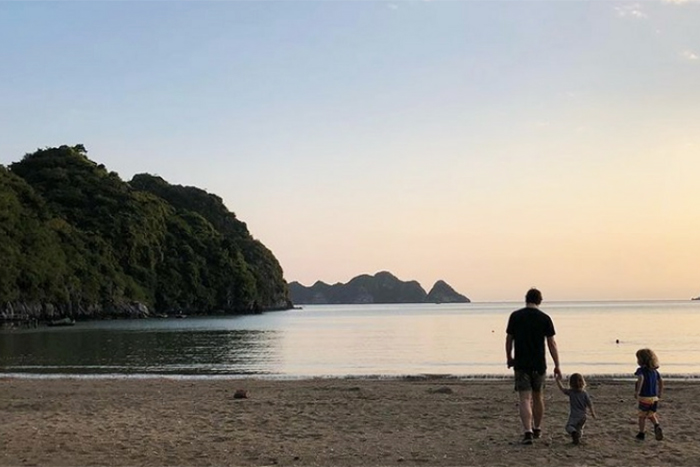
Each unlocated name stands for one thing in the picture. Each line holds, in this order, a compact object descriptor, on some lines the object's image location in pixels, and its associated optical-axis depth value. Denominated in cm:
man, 1027
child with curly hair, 1080
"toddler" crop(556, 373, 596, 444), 1060
